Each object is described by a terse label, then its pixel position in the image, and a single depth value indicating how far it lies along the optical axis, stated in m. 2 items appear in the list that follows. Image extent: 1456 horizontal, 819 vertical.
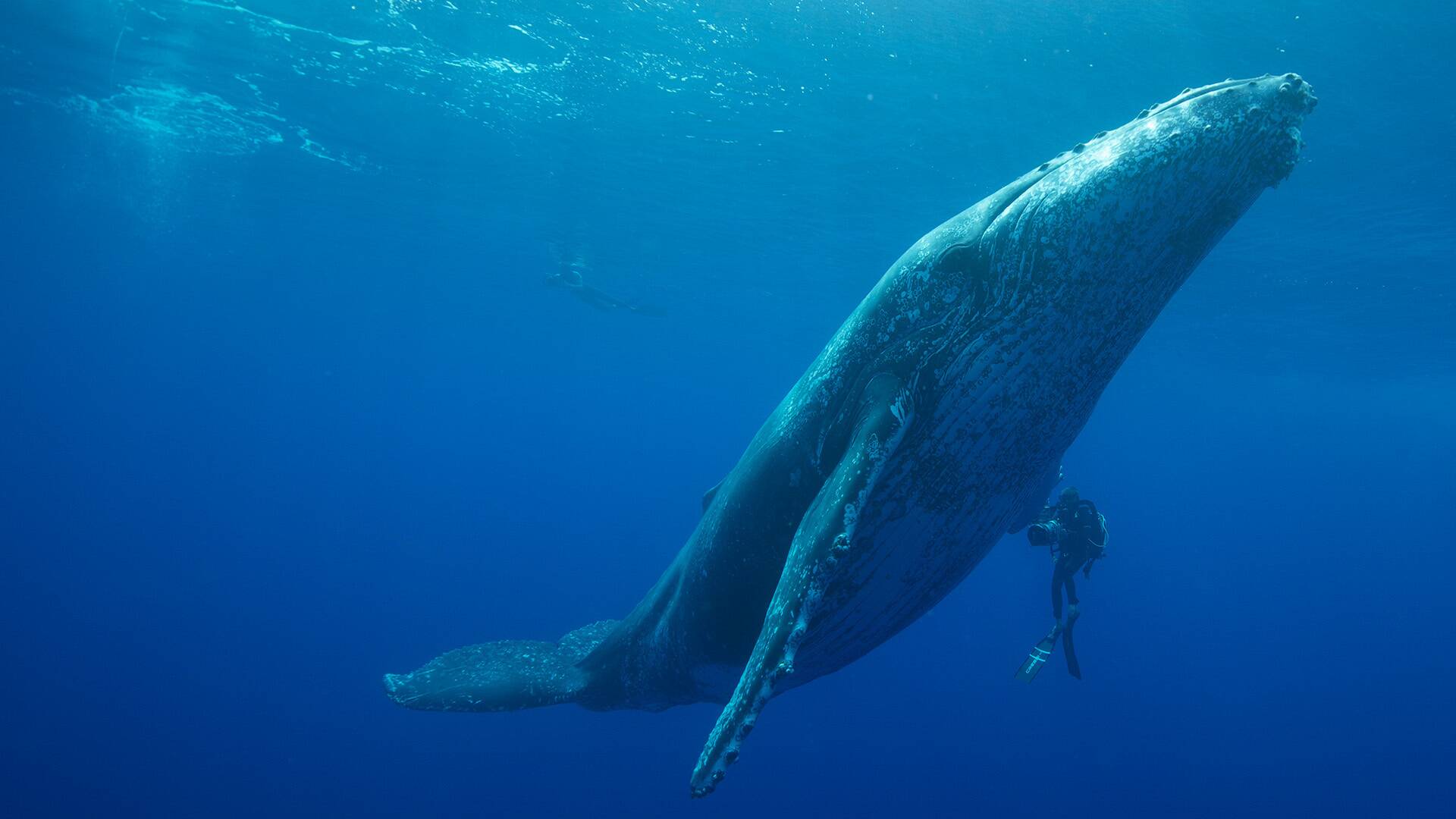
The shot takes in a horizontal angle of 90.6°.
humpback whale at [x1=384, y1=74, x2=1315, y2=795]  2.88
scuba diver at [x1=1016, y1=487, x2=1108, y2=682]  7.89
